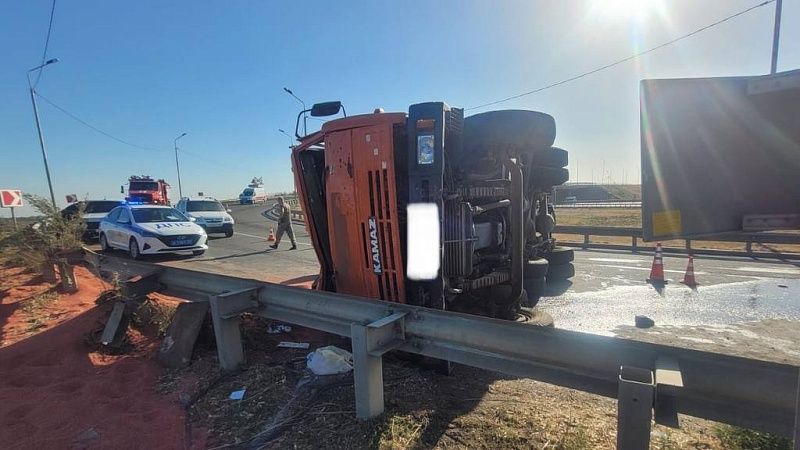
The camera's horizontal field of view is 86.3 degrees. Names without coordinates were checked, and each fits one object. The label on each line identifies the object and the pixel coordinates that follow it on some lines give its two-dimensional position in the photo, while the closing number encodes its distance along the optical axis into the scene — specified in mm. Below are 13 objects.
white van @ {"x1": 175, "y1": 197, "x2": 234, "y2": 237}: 18578
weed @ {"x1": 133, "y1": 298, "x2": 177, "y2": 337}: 5258
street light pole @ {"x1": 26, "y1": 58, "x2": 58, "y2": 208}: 21605
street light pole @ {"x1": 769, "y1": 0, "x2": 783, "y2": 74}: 13719
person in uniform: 14938
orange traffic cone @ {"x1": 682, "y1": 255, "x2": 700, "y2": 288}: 8140
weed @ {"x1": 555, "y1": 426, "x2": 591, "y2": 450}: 2691
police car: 12008
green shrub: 7938
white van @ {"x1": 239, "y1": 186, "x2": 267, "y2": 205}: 55788
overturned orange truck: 3730
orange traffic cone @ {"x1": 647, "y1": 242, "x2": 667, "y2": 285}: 8539
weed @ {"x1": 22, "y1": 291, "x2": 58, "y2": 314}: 6265
